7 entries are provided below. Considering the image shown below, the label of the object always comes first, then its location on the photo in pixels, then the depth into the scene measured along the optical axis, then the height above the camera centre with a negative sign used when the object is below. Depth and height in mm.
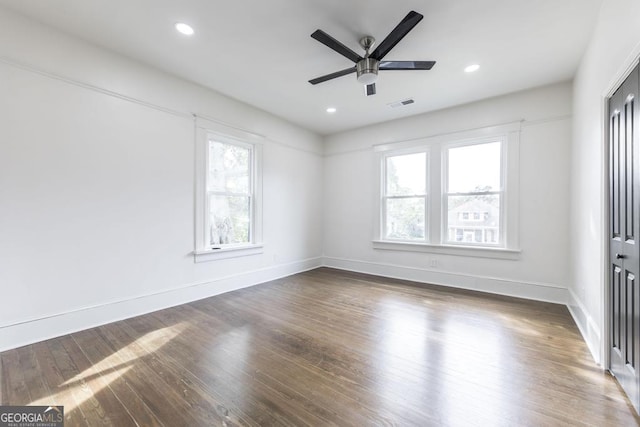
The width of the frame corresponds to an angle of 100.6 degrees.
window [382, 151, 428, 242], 4848 +353
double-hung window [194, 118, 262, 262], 3820 +319
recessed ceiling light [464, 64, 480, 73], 3229 +1830
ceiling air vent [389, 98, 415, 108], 4184 +1827
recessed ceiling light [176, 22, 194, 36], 2548 +1820
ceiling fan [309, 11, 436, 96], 2252 +1500
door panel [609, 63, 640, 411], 1679 -130
